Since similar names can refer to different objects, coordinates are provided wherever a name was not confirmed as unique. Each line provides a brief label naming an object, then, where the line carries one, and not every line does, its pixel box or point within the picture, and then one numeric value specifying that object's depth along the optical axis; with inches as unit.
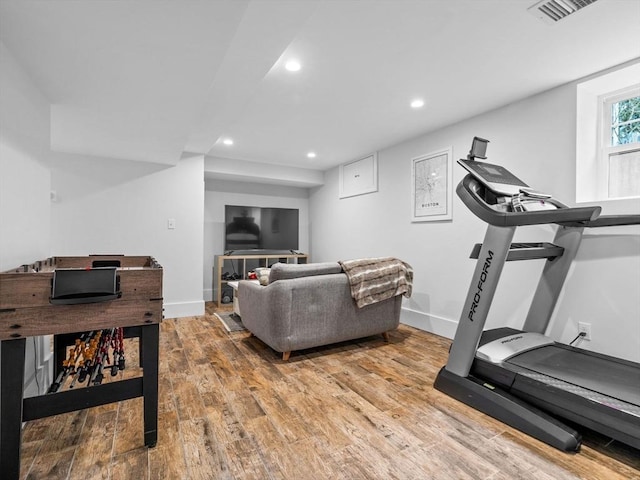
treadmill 62.9
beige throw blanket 111.2
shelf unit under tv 196.0
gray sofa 101.1
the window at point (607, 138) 92.0
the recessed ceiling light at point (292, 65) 88.6
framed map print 134.9
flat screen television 210.7
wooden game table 48.9
